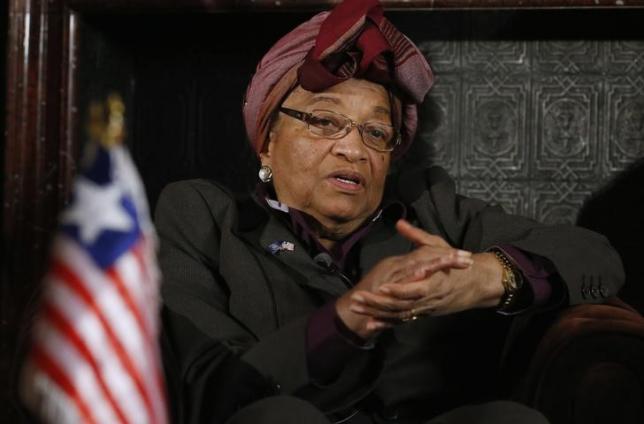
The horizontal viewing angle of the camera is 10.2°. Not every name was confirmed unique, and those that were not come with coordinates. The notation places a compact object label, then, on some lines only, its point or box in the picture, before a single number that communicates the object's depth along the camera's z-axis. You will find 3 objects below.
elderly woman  4.18
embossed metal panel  4.92
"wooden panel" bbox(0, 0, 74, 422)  4.81
